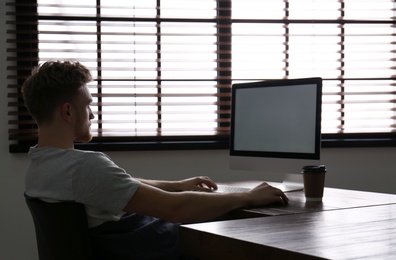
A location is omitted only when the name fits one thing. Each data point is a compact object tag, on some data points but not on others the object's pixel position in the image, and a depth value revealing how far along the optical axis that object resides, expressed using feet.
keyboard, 8.84
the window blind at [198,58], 12.28
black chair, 5.72
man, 6.16
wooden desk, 4.29
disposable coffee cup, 7.93
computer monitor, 8.62
